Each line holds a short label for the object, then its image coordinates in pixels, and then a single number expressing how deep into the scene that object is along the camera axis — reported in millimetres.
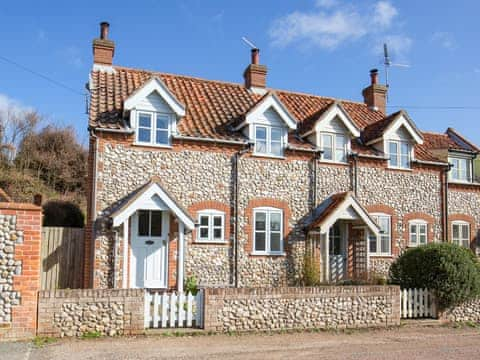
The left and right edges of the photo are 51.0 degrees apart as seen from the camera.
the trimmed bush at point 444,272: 14633
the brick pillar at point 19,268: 11000
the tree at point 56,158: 32500
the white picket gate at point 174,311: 12102
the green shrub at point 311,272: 18641
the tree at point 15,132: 32375
